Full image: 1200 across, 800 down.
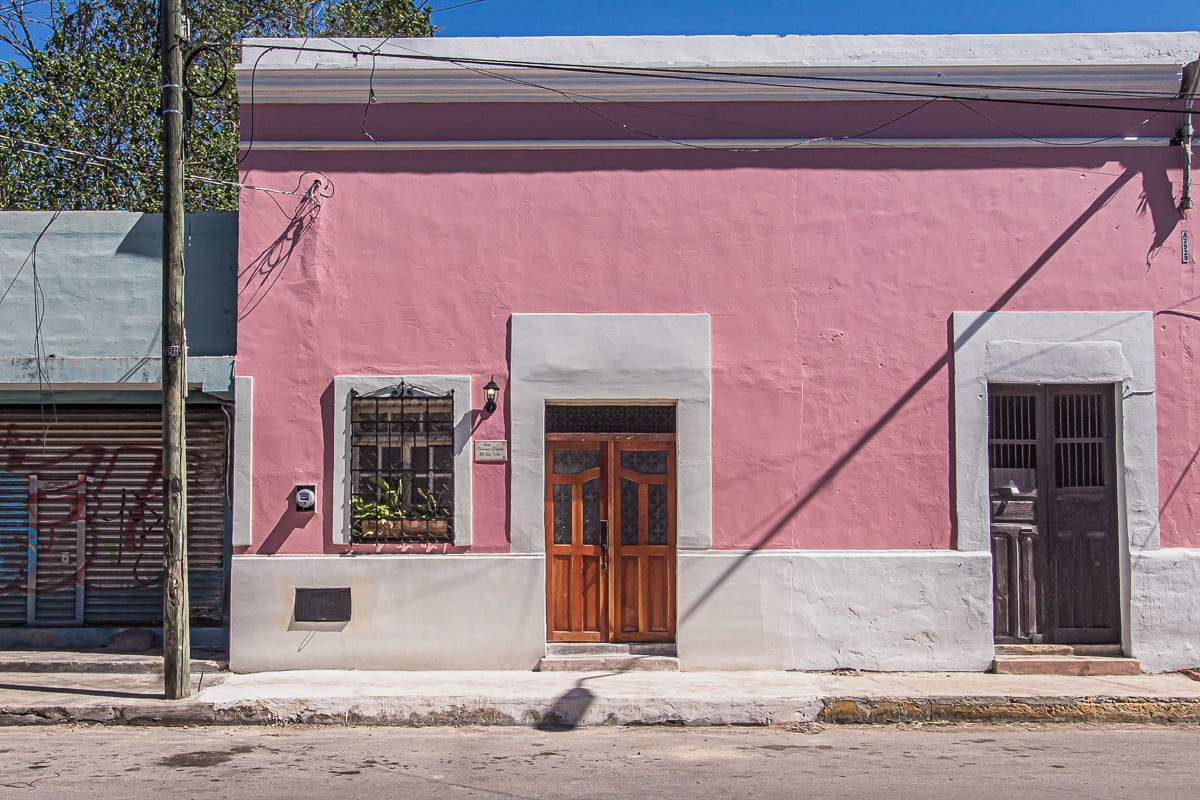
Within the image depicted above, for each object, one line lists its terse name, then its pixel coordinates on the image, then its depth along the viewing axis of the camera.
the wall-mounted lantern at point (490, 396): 9.74
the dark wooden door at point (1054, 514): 9.83
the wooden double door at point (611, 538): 9.90
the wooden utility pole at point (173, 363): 8.45
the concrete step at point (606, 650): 9.75
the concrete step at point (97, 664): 9.59
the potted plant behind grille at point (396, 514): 9.79
